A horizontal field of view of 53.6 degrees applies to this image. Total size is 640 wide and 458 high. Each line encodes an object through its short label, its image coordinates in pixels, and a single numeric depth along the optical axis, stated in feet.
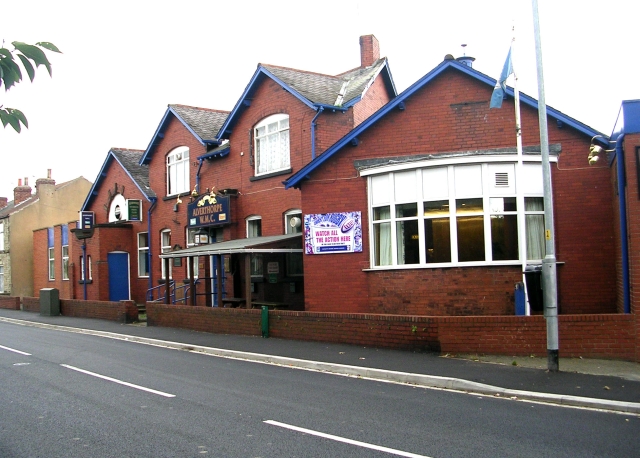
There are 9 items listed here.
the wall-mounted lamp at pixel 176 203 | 89.34
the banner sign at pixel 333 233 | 54.54
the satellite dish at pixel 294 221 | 67.77
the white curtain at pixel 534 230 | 49.46
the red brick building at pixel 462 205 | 48.70
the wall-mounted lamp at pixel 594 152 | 44.56
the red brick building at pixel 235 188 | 69.46
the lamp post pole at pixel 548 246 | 35.81
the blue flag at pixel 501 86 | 45.09
